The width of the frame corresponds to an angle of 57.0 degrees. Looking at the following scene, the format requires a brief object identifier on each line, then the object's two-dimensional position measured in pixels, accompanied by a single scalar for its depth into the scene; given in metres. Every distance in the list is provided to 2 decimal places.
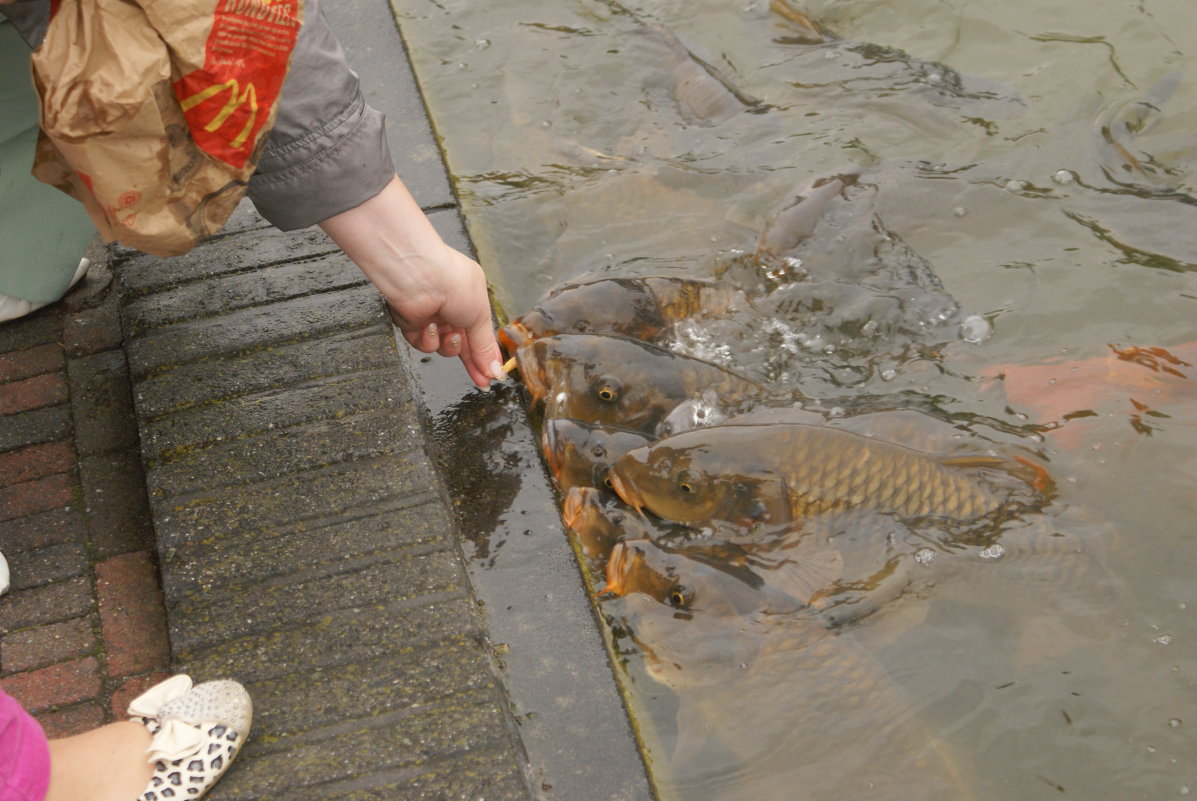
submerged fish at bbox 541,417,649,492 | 3.12
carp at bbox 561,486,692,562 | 2.99
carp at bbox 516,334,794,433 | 3.38
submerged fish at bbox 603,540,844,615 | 2.88
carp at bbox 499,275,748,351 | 3.62
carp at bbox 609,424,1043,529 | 3.06
